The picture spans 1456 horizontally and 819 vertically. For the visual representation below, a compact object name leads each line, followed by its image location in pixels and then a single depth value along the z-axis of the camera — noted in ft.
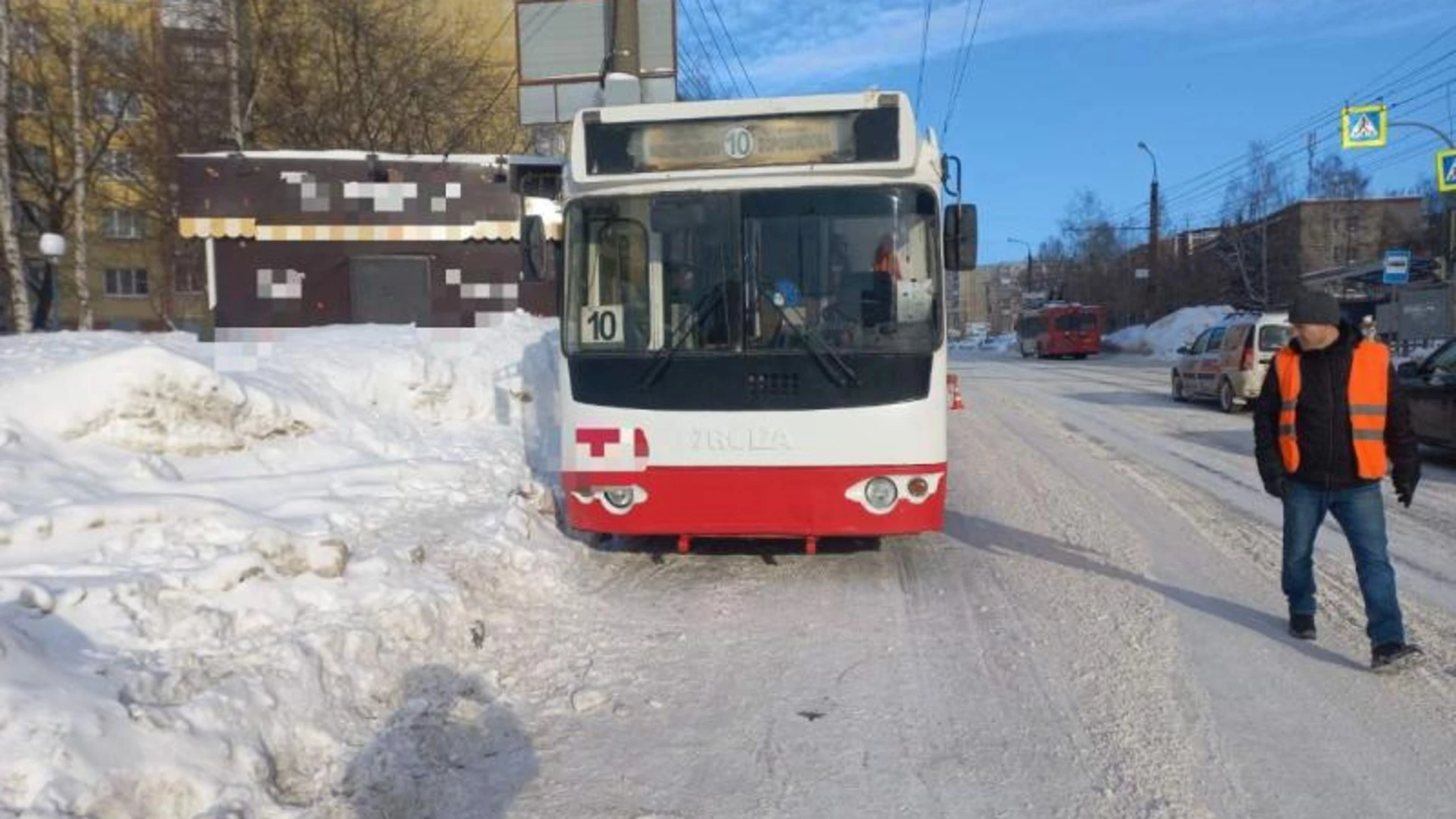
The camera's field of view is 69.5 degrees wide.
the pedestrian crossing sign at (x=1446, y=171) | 74.79
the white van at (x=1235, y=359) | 59.57
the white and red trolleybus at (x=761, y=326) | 21.33
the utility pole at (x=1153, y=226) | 166.46
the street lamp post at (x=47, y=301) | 62.94
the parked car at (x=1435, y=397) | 38.40
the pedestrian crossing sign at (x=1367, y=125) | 78.43
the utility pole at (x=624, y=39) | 43.60
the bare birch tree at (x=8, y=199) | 77.26
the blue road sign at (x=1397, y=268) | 86.28
